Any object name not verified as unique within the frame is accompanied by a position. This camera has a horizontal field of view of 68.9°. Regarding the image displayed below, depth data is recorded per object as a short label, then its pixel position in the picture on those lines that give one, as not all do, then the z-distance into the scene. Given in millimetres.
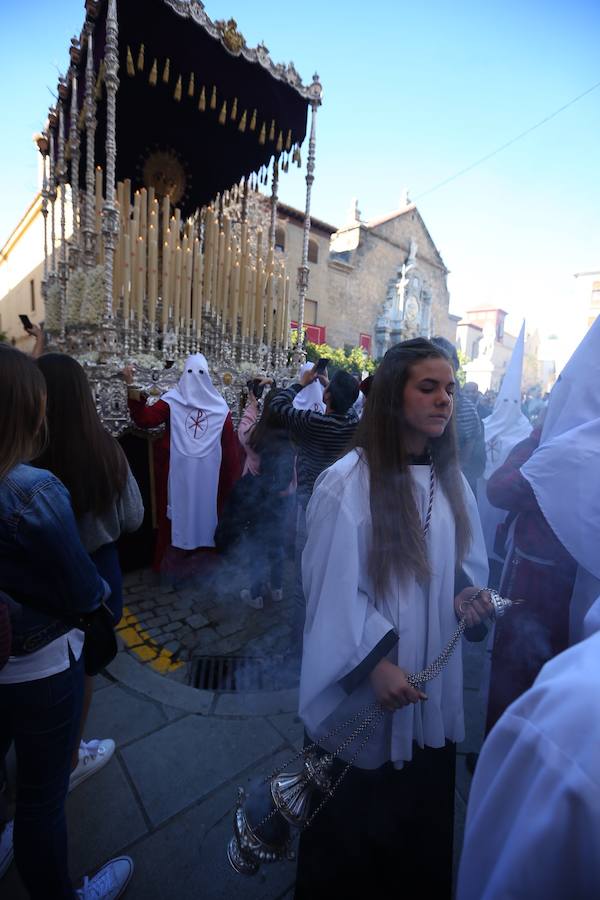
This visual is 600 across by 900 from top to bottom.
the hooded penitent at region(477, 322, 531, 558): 3633
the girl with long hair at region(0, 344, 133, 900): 1210
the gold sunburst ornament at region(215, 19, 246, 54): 5316
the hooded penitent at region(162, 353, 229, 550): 4188
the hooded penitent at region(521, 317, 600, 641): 1375
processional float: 5020
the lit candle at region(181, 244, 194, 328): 5812
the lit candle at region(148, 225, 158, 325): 5453
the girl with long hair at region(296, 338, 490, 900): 1306
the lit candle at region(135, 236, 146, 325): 5324
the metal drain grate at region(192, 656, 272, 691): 2938
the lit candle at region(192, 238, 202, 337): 5941
